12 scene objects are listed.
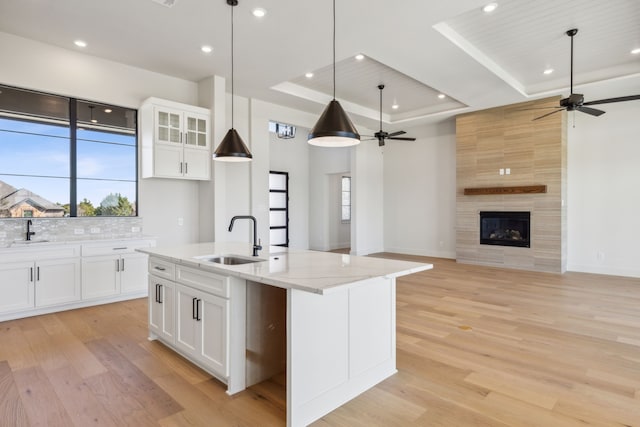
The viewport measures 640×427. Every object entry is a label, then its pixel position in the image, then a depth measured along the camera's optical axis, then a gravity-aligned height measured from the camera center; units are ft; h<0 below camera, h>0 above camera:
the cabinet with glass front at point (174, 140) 15.51 +3.24
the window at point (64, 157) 13.75 +2.26
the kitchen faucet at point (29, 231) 13.58 -0.83
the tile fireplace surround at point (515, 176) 20.53 +2.20
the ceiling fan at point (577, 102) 13.71 +4.41
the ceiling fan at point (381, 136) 21.95 +4.69
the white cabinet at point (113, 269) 14.06 -2.48
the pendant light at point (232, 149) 11.21 +1.96
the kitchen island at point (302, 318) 6.42 -2.35
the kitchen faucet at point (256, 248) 9.56 -1.05
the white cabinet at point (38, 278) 12.27 -2.53
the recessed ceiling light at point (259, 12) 11.44 +6.56
